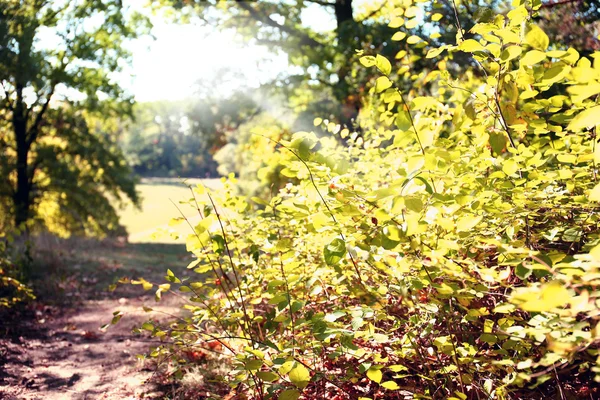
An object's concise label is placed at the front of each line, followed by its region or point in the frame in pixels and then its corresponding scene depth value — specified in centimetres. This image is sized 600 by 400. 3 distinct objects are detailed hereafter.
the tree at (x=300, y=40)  1163
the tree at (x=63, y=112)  1223
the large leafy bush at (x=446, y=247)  143
